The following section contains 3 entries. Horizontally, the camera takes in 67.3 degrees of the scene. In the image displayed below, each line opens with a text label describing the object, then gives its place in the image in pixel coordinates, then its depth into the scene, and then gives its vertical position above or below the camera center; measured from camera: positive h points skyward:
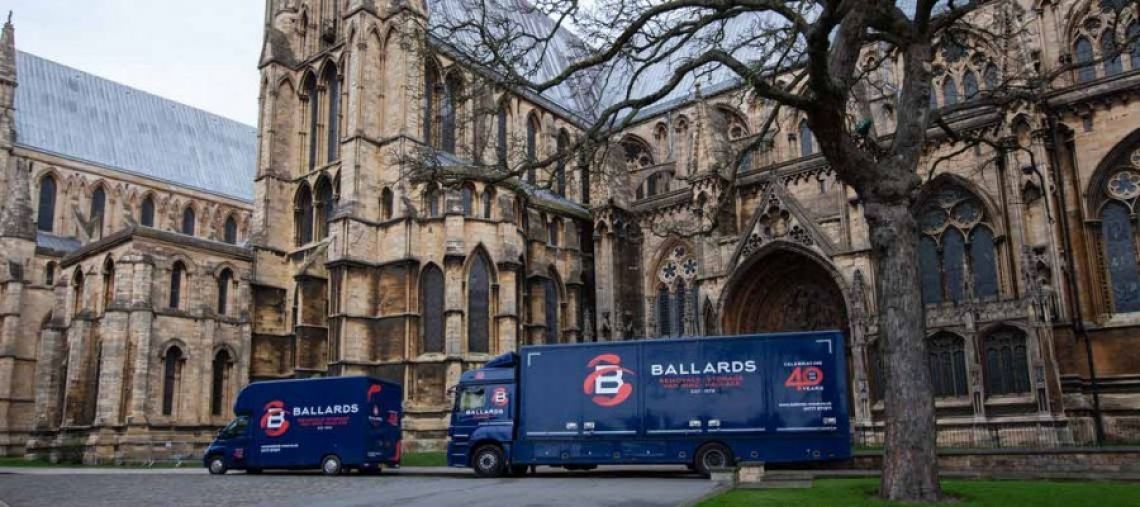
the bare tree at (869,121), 11.23 +4.36
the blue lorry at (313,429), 21.53 -0.33
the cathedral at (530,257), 23.12 +5.17
